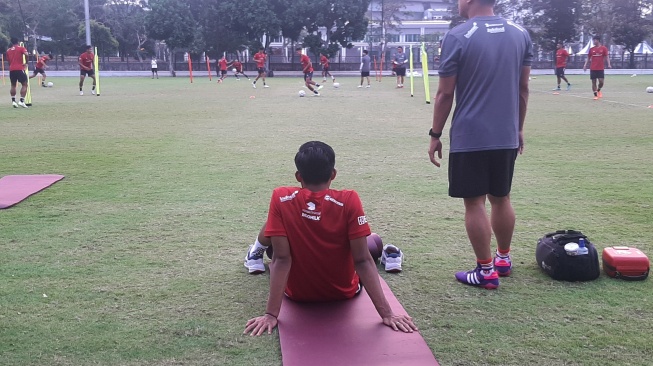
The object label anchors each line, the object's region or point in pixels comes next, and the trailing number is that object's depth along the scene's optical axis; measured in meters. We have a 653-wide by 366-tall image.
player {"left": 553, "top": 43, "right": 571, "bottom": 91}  27.14
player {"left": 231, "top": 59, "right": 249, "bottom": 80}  47.39
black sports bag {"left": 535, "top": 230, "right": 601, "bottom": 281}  4.26
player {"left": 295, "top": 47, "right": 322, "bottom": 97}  25.56
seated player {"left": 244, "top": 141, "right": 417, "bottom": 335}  3.47
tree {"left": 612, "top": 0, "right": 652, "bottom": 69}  56.50
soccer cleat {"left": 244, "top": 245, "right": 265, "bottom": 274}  4.54
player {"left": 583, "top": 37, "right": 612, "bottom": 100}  21.27
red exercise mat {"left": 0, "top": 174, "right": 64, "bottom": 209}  6.77
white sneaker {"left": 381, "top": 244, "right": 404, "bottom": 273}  4.55
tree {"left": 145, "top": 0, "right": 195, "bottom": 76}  50.12
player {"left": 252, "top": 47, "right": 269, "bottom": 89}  33.86
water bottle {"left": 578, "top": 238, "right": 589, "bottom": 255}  4.27
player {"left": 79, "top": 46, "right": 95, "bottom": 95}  24.12
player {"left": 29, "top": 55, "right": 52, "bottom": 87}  31.25
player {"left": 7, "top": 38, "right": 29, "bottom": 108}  18.08
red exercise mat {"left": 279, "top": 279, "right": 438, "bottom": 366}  3.22
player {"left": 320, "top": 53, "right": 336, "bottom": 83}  40.69
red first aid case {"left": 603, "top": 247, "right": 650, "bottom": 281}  4.25
